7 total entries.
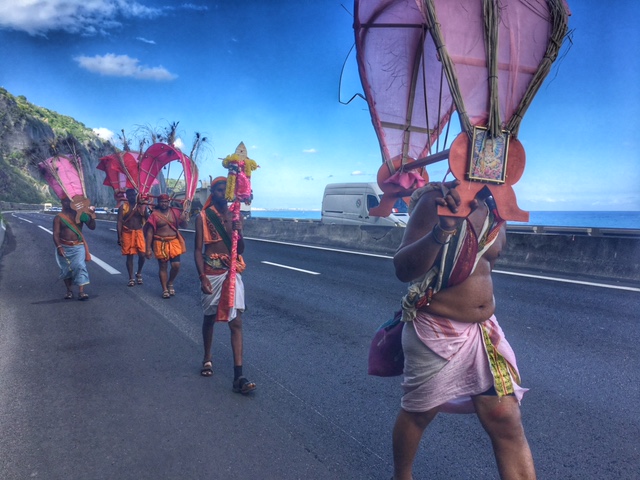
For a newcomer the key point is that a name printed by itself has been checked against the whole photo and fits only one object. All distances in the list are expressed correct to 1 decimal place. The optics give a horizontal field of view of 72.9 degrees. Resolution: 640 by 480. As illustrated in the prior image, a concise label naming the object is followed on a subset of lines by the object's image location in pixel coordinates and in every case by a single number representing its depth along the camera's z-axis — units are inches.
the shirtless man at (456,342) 75.5
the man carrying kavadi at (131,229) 360.5
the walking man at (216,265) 156.6
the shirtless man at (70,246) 293.9
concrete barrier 340.2
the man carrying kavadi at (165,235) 319.3
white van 631.2
